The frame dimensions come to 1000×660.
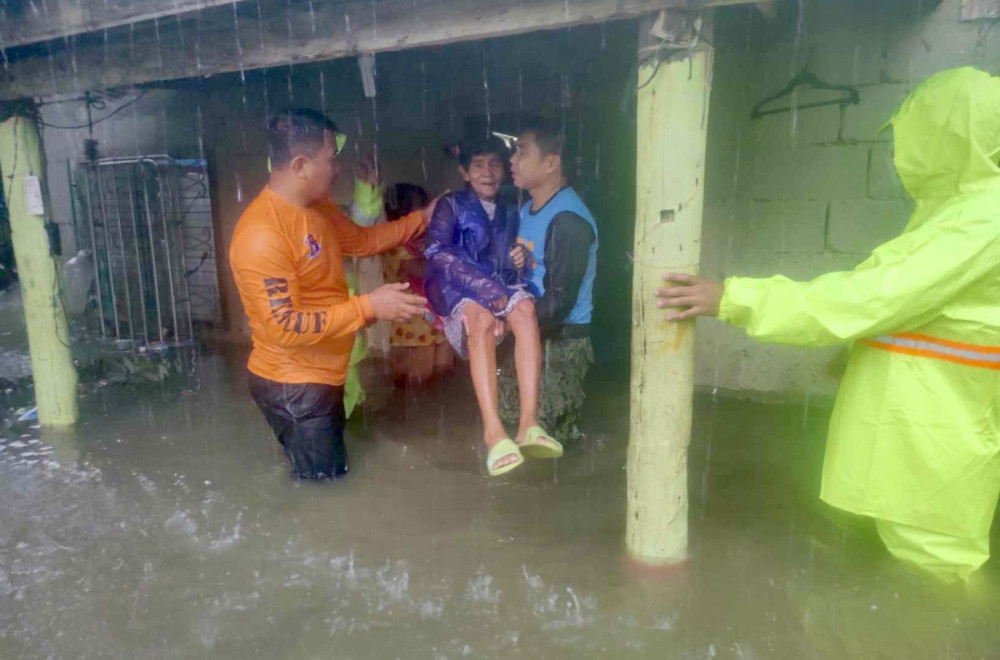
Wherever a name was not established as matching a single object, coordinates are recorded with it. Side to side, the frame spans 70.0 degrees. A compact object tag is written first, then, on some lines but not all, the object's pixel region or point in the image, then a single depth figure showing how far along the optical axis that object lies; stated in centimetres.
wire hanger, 465
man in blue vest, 397
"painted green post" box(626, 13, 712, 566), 275
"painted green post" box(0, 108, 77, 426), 493
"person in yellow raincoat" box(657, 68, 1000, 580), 256
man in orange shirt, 382
